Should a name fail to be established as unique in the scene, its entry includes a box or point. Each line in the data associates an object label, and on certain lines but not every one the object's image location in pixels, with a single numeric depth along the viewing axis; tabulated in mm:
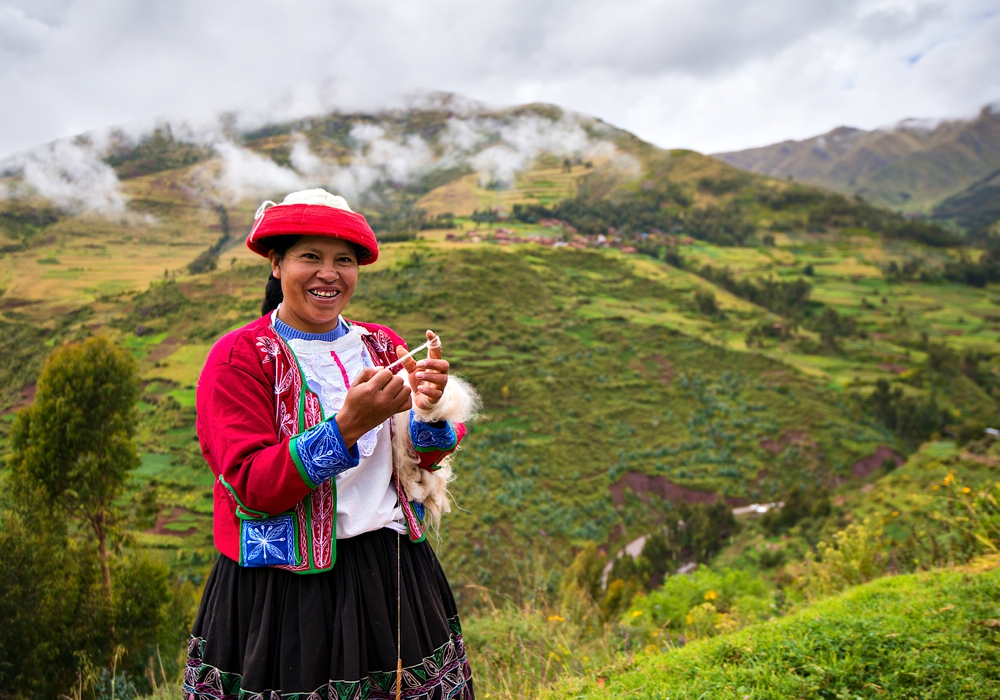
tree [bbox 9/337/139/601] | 6125
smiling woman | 1164
